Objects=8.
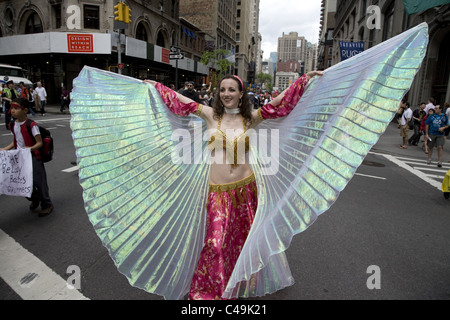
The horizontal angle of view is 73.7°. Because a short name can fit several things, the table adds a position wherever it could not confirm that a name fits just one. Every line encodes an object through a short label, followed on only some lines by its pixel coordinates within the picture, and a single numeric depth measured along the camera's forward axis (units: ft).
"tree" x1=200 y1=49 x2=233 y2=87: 147.54
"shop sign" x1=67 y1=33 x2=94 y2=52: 71.82
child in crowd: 13.35
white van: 61.55
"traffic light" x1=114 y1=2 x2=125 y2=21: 43.06
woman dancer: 7.19
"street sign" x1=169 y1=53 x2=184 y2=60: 50.94
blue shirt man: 27.86
